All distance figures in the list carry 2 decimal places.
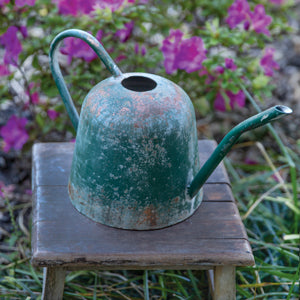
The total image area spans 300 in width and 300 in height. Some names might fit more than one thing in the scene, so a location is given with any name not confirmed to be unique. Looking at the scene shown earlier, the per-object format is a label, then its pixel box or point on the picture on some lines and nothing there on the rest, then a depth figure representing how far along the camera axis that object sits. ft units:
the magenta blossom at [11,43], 5.30
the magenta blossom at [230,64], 5.35
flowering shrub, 5.23
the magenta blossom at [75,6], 5.31
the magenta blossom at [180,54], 5.22
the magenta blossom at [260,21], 5.45
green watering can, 4.14
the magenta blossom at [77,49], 5.19
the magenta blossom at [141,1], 5.57
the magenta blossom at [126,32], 5.43
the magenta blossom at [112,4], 5.18
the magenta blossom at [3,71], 5.70
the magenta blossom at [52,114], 5.66
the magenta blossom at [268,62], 5.58
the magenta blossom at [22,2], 5.12
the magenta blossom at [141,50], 5.63
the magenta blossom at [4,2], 5.18
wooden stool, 4.17
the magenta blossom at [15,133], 5.70
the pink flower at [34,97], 5.90
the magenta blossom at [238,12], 5.44
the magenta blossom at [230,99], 5.72
